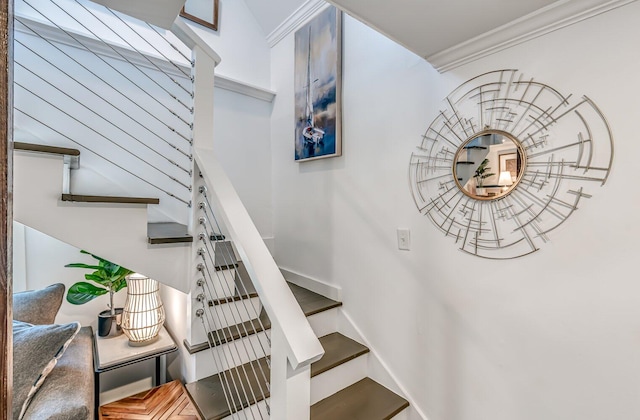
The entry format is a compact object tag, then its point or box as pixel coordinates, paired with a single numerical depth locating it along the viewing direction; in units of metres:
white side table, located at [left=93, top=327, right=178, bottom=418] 1.48
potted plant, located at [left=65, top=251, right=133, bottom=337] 1.67
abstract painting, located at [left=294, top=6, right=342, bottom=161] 1.95
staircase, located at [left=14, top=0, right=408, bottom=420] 0.90
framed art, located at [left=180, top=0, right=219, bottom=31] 2.24
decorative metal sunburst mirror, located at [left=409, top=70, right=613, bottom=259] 1.06
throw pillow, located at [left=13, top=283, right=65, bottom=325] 1.45
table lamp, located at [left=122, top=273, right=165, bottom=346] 1.61
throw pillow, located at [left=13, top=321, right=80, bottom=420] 1.11
